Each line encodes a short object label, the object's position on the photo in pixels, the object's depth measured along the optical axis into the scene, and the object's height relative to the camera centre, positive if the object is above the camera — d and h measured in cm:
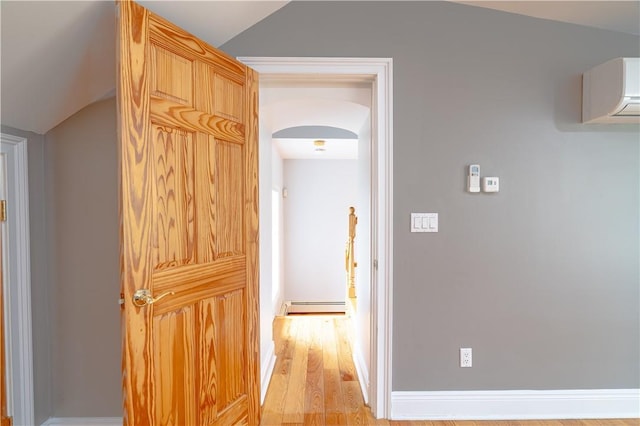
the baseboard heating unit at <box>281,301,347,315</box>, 608 -192
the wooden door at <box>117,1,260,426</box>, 125 -9
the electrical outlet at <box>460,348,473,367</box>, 197 -93
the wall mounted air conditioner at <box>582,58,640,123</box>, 165 +61
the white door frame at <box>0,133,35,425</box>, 164 -42
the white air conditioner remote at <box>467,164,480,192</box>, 192 +16
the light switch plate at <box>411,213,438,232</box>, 194 -9
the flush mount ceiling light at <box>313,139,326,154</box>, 416 +84
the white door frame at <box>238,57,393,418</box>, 190 +19
